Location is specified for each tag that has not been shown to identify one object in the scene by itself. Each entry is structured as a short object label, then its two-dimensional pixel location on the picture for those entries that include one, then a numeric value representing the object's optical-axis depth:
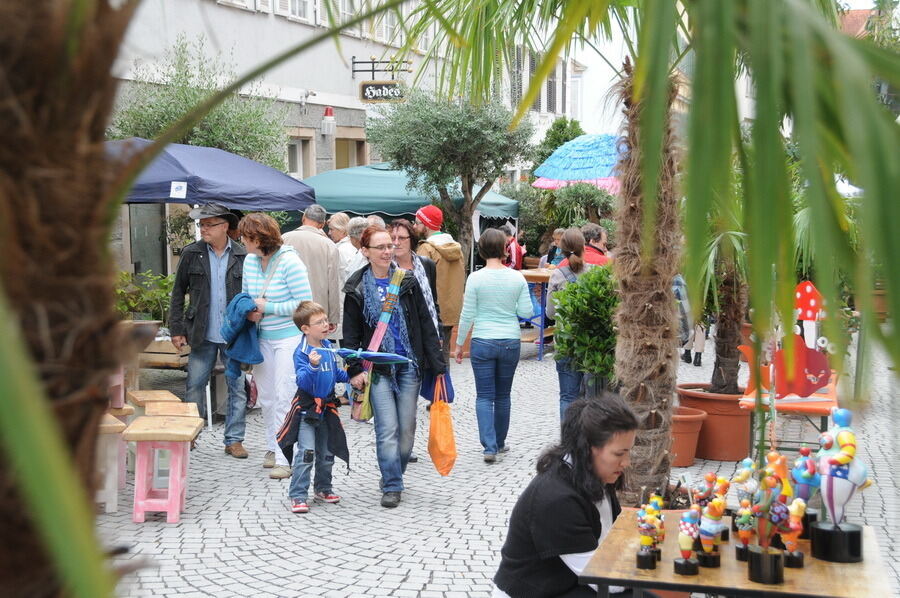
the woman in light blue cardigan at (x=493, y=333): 8.43
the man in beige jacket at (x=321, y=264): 10.00
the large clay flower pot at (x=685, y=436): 8.52
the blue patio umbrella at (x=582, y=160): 16.56
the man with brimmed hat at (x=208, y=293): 8.56
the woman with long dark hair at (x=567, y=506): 4.03
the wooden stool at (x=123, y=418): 7.20
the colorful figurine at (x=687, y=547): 3.85
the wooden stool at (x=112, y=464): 6.66
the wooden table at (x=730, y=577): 3.70
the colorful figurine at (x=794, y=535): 3.93
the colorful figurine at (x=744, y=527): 3.98
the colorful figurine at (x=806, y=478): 4.41
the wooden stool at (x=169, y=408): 7.39
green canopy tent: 16.89
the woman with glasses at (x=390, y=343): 7.18
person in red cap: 11.33
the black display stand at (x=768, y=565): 3.72
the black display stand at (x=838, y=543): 3.99
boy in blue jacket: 6.84
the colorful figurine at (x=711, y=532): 3.90
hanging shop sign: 18.33
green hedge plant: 8.36
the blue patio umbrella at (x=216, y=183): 9.40
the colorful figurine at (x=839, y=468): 4.15
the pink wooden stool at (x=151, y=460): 6.69
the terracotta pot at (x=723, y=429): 8.72
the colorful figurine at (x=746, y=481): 4.04
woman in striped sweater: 7.91
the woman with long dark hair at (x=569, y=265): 9.78
